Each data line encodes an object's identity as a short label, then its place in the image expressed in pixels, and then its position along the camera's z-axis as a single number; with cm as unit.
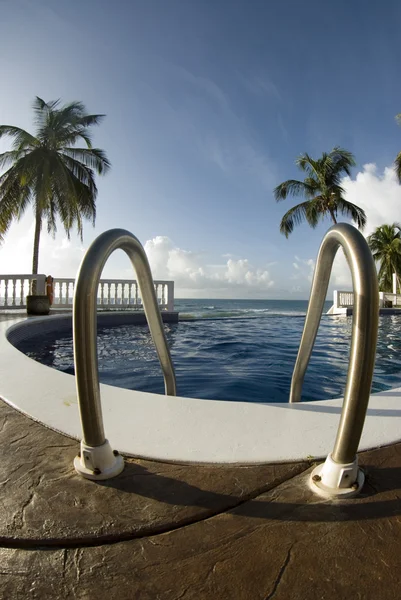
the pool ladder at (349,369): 110
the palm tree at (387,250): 3184
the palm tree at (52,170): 1423
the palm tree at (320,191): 2142
